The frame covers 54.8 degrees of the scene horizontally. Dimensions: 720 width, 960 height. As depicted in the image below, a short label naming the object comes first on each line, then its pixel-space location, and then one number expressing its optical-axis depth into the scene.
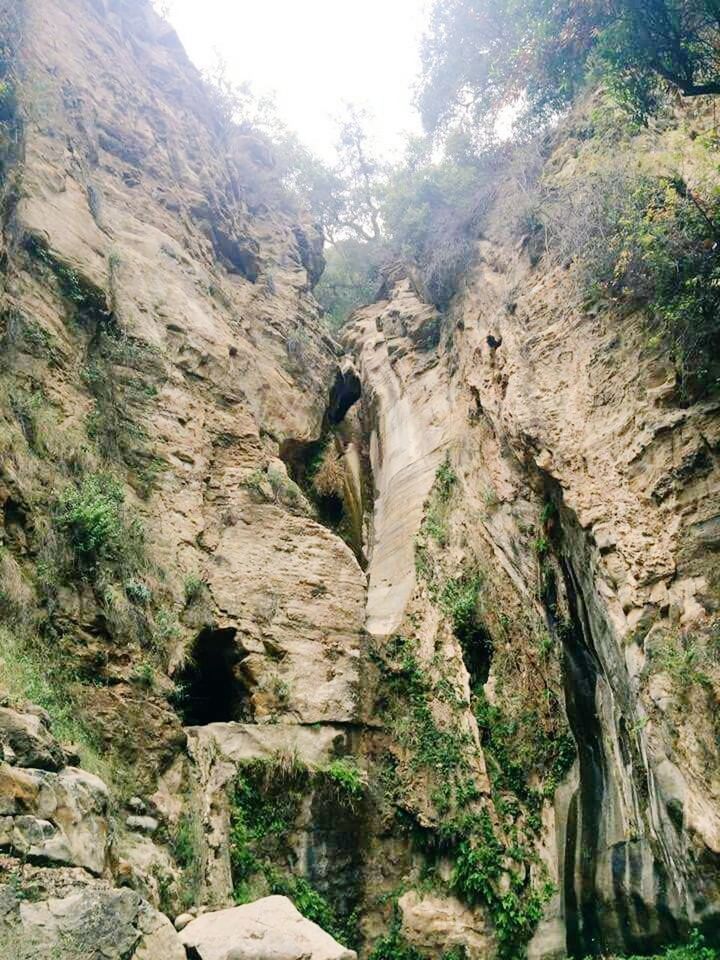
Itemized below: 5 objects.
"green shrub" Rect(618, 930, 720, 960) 7.55
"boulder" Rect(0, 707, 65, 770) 5.65
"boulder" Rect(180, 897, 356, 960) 5.74
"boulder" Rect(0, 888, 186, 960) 4.37
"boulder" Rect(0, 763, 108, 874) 5.00
